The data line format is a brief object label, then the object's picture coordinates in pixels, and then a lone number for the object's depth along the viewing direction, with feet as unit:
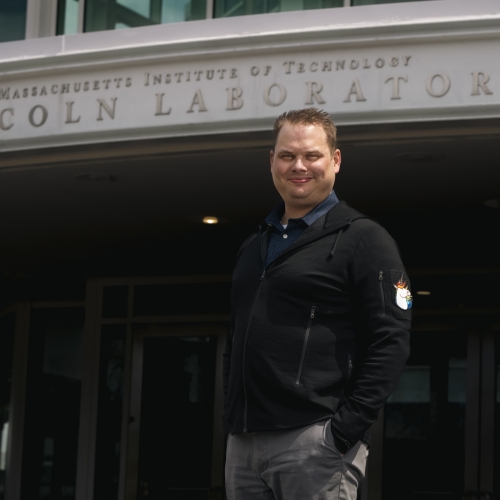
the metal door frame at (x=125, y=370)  34.68
